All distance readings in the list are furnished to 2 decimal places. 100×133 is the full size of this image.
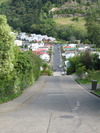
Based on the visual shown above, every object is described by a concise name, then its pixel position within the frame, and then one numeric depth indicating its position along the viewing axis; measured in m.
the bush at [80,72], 43.93
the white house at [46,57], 124.84
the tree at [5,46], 21.08
